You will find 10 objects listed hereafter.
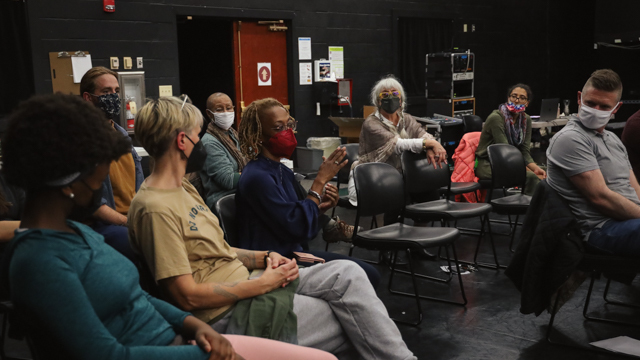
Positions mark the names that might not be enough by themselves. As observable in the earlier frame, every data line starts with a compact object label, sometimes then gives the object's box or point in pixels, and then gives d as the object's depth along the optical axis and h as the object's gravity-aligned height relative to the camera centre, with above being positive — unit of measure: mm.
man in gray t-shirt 2588 -440
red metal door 7434 +365
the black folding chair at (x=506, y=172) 4141 -685
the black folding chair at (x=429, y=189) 3717 -741
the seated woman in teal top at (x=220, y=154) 3543 -420
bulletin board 5590 +183
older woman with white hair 4180 -348
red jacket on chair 5246 -739
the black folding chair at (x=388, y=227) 3084 -830
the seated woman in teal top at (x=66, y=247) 1168 -329
